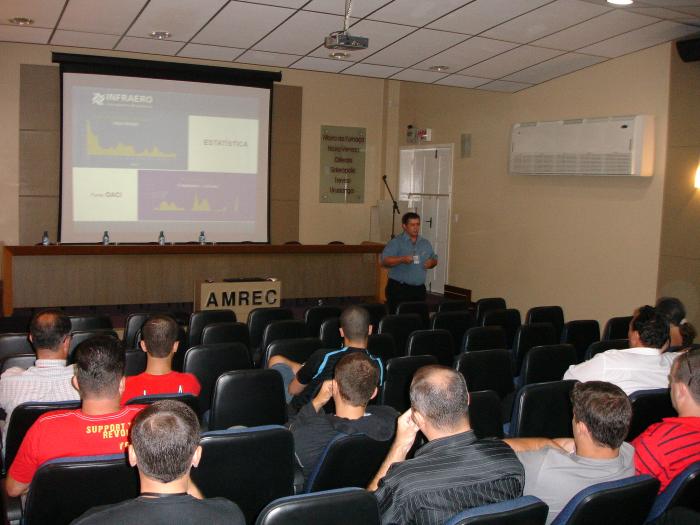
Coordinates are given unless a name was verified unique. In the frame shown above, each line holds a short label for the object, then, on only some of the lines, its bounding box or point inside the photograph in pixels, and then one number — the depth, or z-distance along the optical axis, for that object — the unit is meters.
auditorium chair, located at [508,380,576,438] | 3.09
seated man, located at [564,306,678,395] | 3.49
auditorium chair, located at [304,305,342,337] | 5.54
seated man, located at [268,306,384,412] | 3.36
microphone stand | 11.41
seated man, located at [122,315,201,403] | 3.37
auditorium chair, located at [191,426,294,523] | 2.33
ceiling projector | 5.69
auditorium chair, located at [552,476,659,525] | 1.93
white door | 10.88
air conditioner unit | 7.27
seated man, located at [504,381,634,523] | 2.22
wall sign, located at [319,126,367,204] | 11.55
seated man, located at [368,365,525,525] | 1.99
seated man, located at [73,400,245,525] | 1.64
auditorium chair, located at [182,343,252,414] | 3.85
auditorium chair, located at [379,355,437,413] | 3.68
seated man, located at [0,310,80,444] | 3.01
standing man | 7.14
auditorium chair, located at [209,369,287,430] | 3.15
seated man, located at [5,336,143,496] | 2.35
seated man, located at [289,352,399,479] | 2.61
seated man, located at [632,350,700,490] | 2.51
